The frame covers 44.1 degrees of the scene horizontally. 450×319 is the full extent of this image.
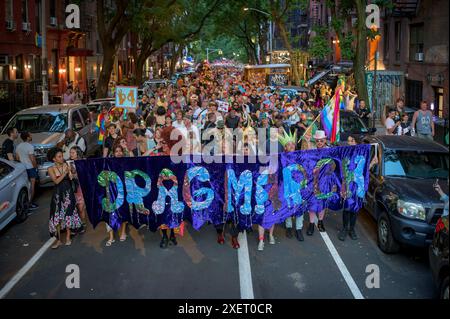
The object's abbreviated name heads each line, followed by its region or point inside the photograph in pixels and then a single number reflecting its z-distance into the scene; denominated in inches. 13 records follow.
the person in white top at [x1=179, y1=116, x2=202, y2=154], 425.7
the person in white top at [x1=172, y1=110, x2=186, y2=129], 467.2
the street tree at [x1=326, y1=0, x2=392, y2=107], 850.1
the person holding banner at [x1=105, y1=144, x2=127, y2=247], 364.8
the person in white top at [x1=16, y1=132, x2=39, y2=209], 450.3
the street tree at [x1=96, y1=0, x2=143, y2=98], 1017.5
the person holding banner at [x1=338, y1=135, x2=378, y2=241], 371.3
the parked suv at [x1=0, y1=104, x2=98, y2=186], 510.0
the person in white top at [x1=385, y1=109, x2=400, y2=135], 584.1
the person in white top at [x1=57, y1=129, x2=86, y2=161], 454.9
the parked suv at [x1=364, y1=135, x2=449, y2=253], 314.5
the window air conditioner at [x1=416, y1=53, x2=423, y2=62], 977.5
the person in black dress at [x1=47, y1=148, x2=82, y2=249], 356.2
